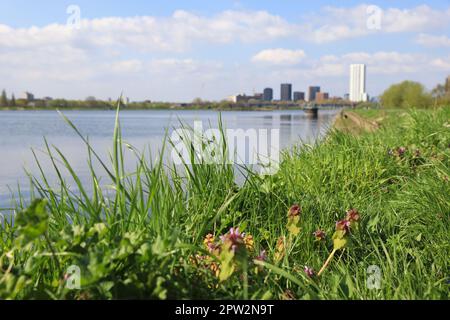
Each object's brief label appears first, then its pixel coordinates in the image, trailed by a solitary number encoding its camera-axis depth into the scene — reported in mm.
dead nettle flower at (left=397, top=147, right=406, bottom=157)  4457
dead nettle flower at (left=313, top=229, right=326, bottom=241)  2115
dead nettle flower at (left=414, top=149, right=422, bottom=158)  4484
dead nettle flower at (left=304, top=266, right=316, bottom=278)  1915
